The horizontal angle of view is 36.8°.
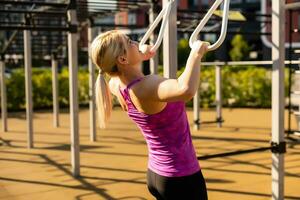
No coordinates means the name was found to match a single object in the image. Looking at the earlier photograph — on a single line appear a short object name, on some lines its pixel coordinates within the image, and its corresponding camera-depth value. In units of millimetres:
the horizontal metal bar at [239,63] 4359
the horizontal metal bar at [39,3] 5307
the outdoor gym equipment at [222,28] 2287
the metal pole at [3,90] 8844
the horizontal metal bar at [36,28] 5175
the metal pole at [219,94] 8898
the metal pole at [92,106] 7820
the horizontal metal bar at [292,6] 3947
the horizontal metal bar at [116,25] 8398
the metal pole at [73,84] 5398
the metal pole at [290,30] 5206
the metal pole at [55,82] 9016
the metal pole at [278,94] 3738
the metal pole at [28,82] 7066
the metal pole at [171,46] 3660
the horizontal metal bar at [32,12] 5617
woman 2035
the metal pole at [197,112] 8764
